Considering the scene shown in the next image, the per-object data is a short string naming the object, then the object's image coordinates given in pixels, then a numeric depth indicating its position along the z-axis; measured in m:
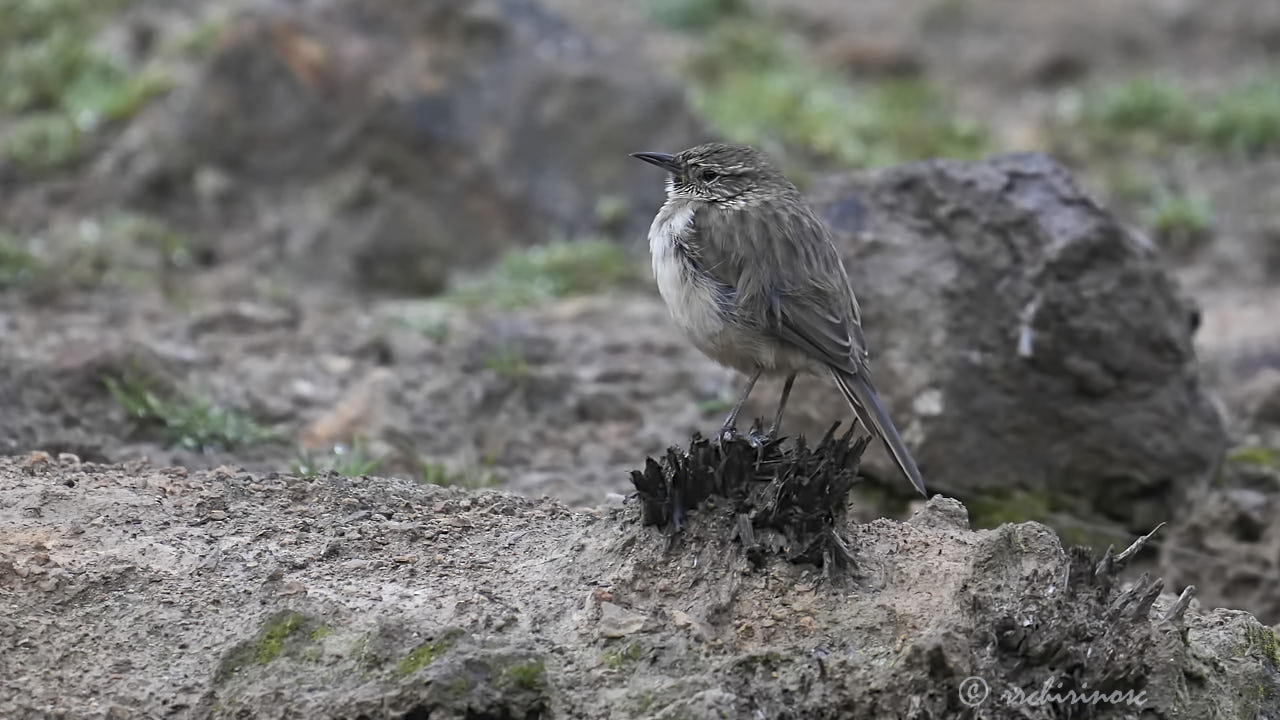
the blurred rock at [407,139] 19.95
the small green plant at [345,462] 12.09
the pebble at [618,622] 7.87
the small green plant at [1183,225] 20.91
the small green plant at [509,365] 15.38
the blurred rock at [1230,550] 12.33
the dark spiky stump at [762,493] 8.48
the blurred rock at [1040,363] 13.13
